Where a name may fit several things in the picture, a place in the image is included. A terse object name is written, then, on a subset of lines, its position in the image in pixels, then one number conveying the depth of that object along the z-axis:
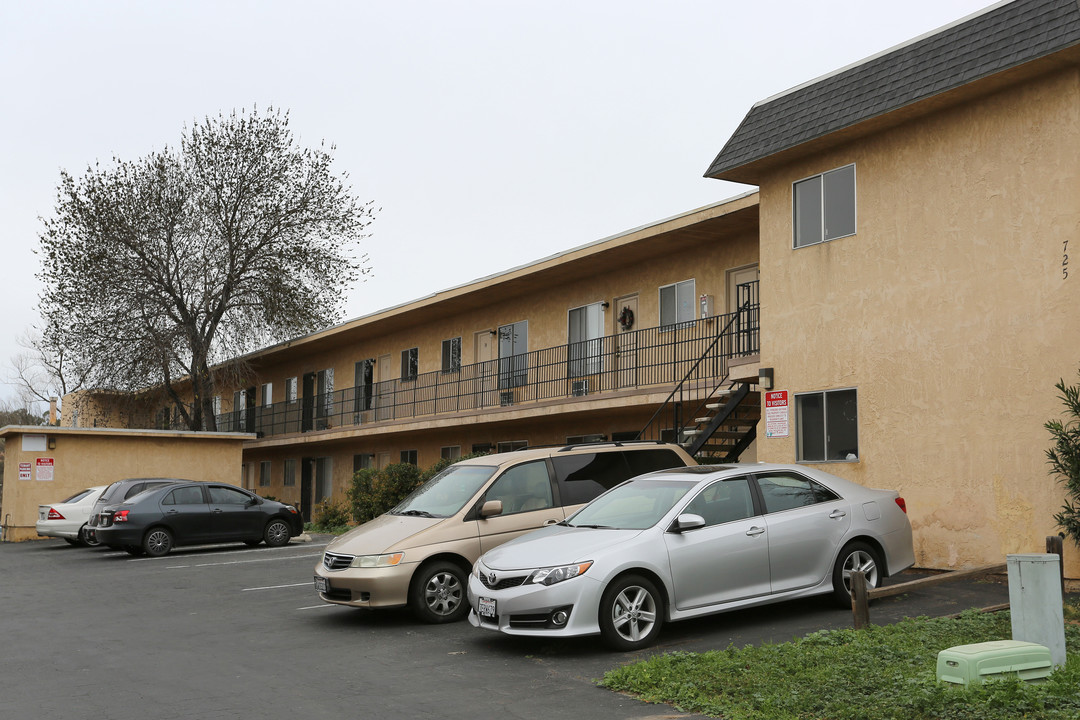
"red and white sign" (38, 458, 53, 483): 27.33
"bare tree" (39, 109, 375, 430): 33.22
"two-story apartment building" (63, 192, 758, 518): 18.53
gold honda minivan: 10.30
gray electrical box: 6.79
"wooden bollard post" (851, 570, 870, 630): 8.51
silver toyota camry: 8.37
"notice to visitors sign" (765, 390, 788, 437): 14.56
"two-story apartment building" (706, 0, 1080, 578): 11.52
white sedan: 22.95
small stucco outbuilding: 27.09
